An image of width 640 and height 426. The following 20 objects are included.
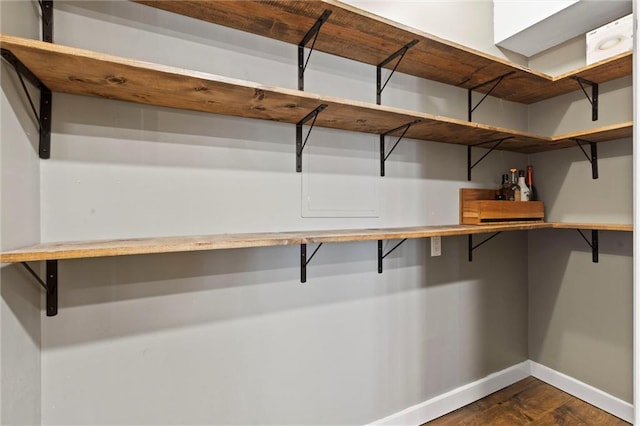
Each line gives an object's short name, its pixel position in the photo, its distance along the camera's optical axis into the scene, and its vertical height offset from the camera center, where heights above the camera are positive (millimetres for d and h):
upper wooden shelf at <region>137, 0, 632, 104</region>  1196 +731
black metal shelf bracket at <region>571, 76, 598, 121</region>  1871 +652
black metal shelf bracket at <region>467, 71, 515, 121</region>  1903 +669
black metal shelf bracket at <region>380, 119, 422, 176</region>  1653 +309
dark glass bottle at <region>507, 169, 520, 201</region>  2066 +126
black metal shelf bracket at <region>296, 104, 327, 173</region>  1458 +301
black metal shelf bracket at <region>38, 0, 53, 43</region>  1050 +618
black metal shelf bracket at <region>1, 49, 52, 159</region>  1030 +294
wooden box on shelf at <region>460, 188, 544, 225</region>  1809 +6
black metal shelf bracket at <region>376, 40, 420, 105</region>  1504 +691
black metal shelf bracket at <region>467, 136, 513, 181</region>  1936 +326
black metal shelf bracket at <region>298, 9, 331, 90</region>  1250 +717
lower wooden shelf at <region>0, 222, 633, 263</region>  823 -98
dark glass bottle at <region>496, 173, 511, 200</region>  2066 +123
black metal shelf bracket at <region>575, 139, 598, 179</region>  1900 +297
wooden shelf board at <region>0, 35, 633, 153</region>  864 +394
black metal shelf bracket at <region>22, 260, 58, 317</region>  1056 -246
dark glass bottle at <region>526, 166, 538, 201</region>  2105 +156
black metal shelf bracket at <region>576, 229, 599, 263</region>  1903 -207
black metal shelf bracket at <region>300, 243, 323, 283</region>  1468 -231
